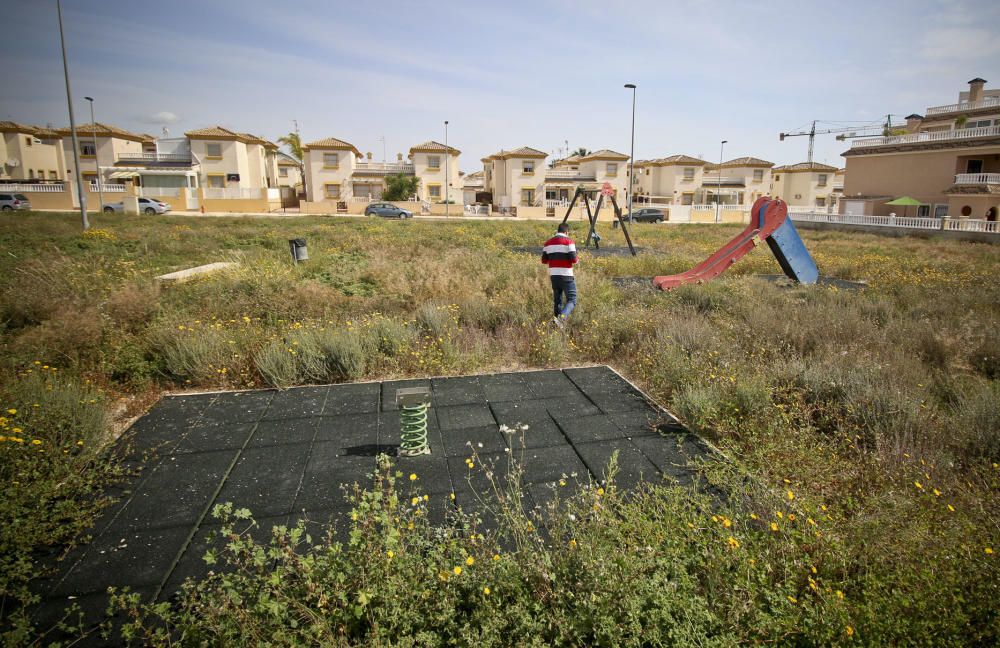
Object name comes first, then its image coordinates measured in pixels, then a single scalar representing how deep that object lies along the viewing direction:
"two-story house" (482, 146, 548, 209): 51.91
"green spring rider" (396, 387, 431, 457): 4.06
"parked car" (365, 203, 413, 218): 41.19
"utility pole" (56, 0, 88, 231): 21.51
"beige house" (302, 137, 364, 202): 48.31
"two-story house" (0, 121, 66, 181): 46.72
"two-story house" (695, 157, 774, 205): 59.03
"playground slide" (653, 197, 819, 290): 11.99
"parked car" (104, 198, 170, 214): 39.00
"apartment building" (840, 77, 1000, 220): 32.97
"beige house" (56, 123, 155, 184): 46.44
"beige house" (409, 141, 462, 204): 50.75
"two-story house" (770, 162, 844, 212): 58.81
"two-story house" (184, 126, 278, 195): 46.78
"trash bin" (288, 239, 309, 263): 13.05
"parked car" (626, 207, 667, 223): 44.75
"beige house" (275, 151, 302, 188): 63.97
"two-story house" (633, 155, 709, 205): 56.44
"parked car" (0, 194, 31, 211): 34.31
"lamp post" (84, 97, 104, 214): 40.02
